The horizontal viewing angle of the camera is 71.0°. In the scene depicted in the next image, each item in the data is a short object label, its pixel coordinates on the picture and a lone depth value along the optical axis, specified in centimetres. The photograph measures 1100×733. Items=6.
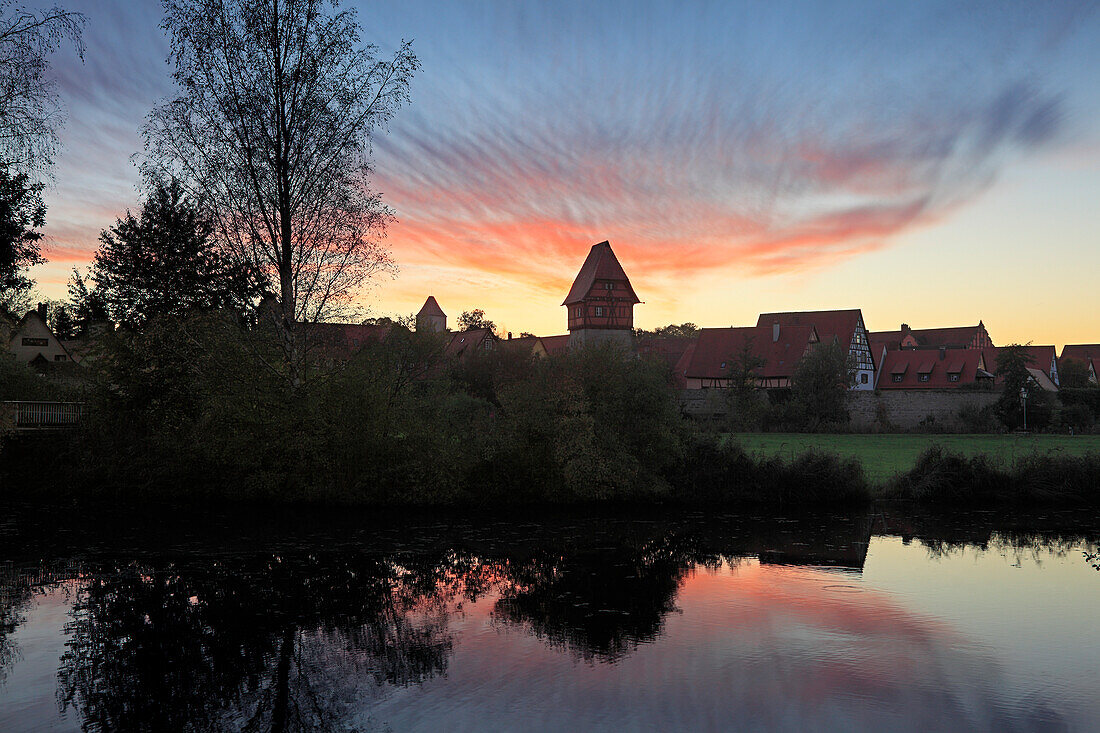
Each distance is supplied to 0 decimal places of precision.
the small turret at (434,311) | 9661
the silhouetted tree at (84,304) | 2797
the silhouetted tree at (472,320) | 10331
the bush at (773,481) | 2239
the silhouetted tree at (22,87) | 1126
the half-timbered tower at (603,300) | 6438
